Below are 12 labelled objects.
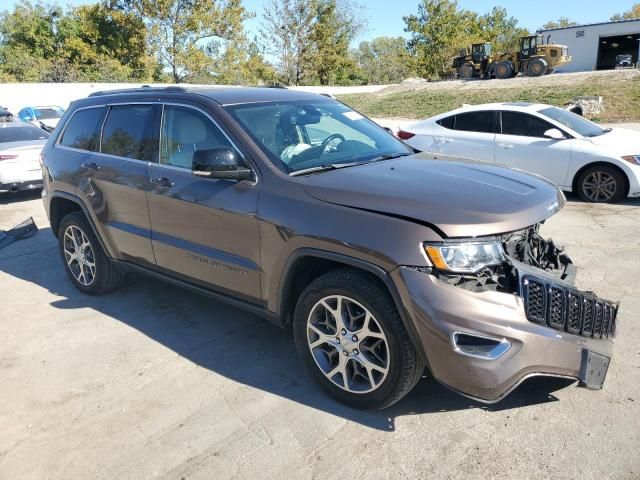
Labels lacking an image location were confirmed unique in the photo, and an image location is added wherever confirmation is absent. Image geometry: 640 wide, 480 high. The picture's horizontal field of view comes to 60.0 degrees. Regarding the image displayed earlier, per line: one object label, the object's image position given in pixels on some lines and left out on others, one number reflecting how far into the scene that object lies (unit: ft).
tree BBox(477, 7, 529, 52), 179.52
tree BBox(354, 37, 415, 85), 168.84
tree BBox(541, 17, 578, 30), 295.89
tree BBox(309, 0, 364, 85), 154.81
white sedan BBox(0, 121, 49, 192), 31.71
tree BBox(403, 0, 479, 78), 148.56
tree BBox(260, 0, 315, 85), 148.46
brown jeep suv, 8.98
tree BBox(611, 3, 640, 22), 264.83
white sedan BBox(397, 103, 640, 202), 26.25
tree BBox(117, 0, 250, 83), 114.76
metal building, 135.03
